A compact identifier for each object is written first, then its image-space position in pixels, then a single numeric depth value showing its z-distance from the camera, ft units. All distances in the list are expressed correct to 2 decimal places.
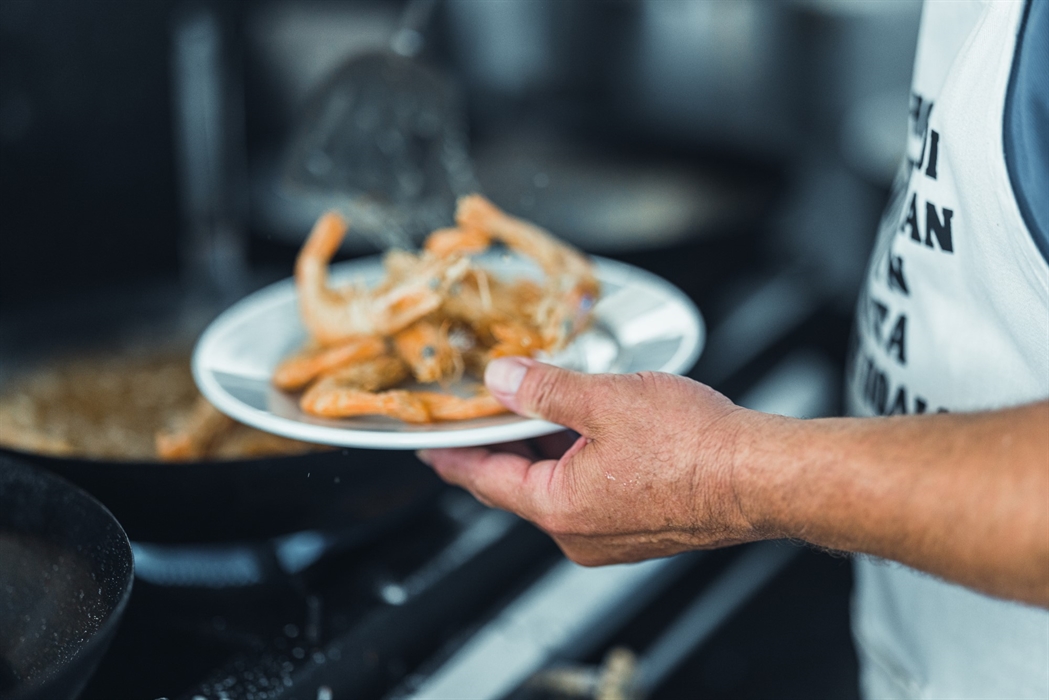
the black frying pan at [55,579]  2.63
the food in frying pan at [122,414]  4.35
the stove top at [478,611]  3.80
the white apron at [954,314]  3.06
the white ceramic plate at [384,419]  3.51
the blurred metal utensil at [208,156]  6.13
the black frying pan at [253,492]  3.58
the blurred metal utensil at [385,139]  5.21
